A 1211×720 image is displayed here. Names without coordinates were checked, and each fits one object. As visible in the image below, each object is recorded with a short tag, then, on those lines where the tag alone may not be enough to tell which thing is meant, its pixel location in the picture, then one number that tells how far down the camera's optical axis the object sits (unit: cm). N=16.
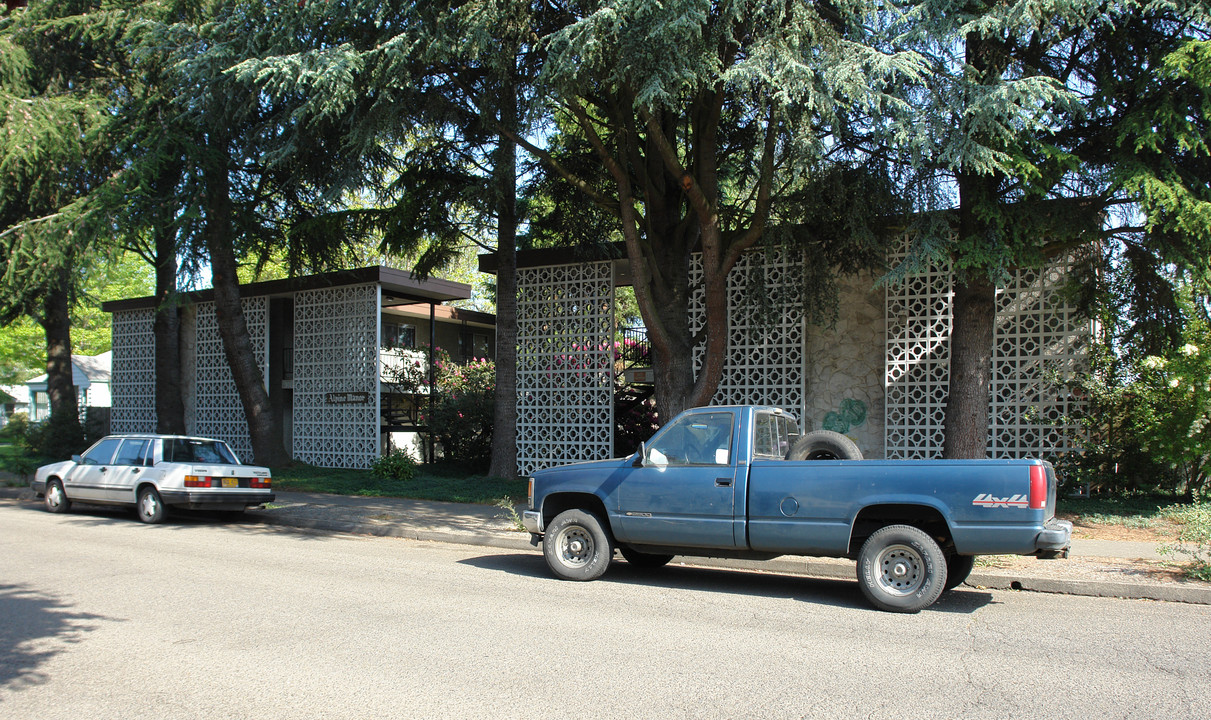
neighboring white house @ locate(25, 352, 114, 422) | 4116
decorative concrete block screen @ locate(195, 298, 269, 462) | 2409
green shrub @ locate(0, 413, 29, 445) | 2430
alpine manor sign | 2130
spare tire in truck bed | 829
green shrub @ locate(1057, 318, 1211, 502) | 1206
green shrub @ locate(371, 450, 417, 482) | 1858
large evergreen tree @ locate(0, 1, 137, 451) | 1747
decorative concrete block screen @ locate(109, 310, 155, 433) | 2641
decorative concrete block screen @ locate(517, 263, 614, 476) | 1781
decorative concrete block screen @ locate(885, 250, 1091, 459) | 1416
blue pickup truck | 711
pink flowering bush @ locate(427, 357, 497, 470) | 2023
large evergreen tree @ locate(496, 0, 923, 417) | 1024
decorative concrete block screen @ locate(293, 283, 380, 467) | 2134
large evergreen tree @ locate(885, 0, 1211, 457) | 1036
